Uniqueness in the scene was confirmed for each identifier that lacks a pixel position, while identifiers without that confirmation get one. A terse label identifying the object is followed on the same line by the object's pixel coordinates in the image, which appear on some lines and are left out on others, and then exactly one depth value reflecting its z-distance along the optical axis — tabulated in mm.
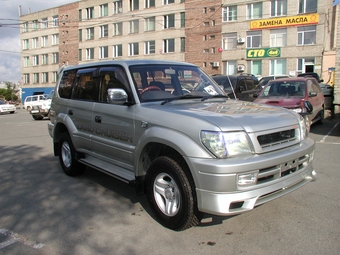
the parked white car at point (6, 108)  27852
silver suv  3174
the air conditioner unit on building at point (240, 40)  31922
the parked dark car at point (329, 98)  14850
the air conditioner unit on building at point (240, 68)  31594
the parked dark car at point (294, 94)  9743
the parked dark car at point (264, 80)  19075
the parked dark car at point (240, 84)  11906
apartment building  29328
